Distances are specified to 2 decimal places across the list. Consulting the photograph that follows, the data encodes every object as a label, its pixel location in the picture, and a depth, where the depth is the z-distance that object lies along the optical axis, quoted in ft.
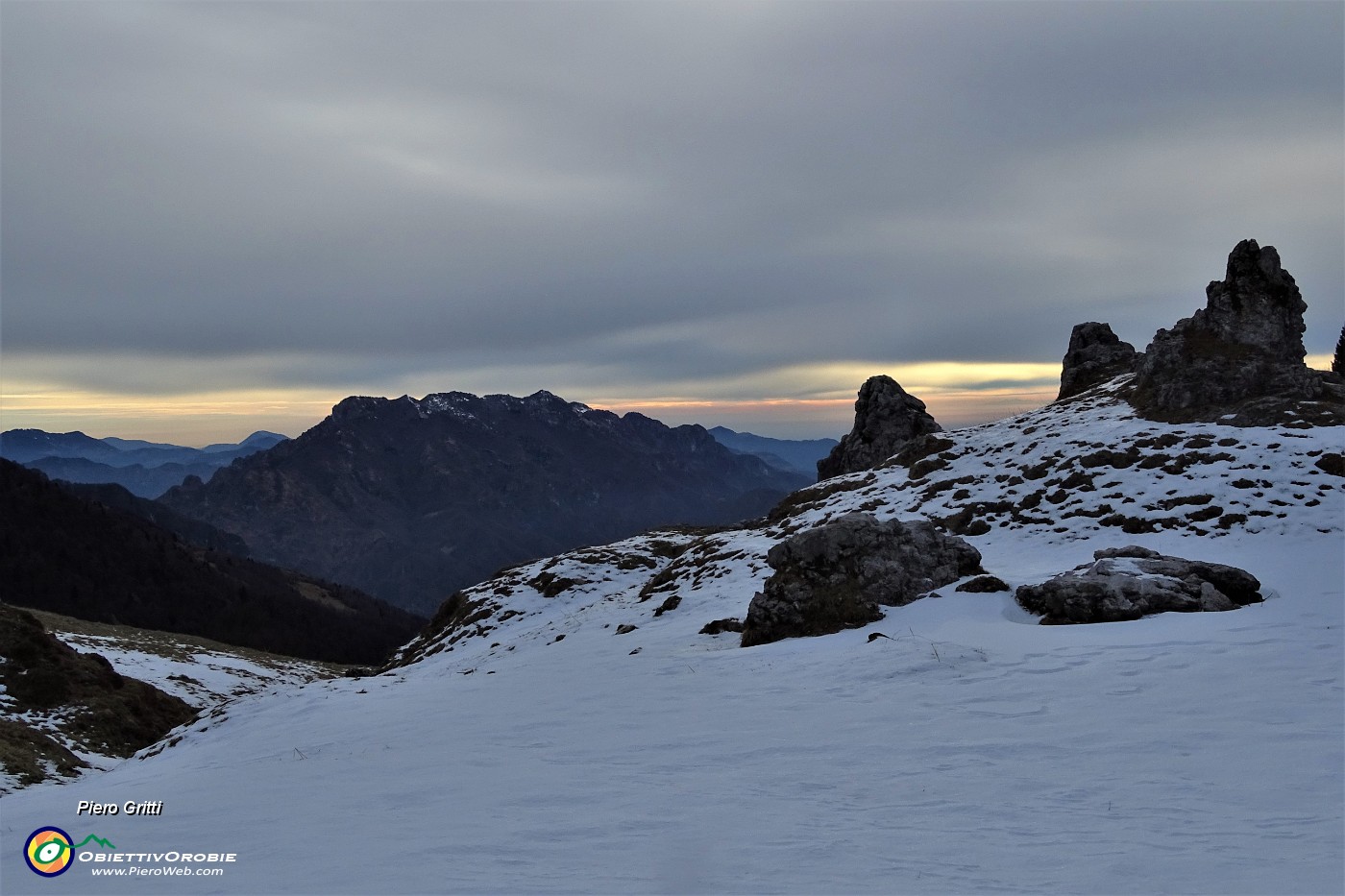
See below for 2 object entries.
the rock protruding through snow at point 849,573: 67.31
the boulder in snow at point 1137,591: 56.29
